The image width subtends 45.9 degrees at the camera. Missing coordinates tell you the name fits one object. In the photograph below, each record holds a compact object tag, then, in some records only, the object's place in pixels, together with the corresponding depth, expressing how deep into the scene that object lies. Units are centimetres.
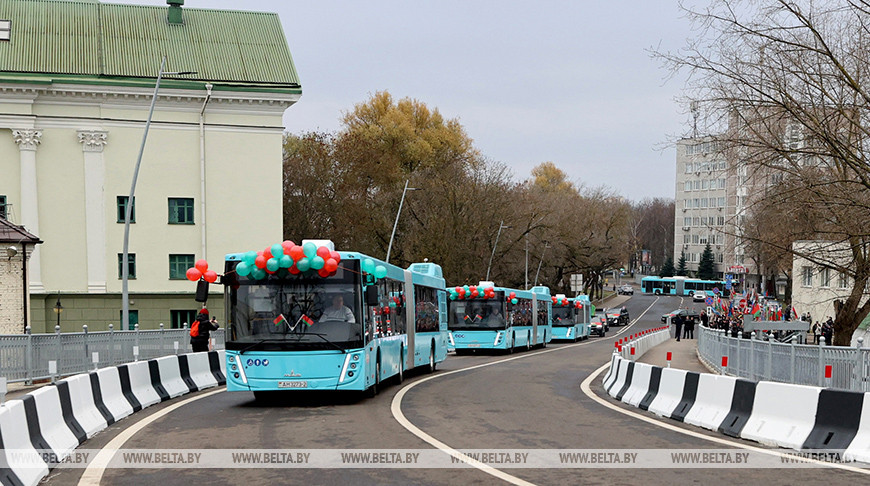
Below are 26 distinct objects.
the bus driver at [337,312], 1759
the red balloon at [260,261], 1755
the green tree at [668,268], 17325
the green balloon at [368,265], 1829
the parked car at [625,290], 15212
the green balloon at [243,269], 1756
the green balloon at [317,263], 1744
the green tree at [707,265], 15738
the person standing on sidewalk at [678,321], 6106
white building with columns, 4731
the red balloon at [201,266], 1714
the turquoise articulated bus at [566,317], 6266
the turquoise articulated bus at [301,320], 1716
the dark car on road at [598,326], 7994
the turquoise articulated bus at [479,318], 4041
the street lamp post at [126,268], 3109
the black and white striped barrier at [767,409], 1112
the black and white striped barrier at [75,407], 980
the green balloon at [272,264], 1739
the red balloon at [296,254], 1744
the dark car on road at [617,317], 9769
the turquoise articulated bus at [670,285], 14962
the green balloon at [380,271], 1946
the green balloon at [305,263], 1748
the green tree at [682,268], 17138
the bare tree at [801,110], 1494
